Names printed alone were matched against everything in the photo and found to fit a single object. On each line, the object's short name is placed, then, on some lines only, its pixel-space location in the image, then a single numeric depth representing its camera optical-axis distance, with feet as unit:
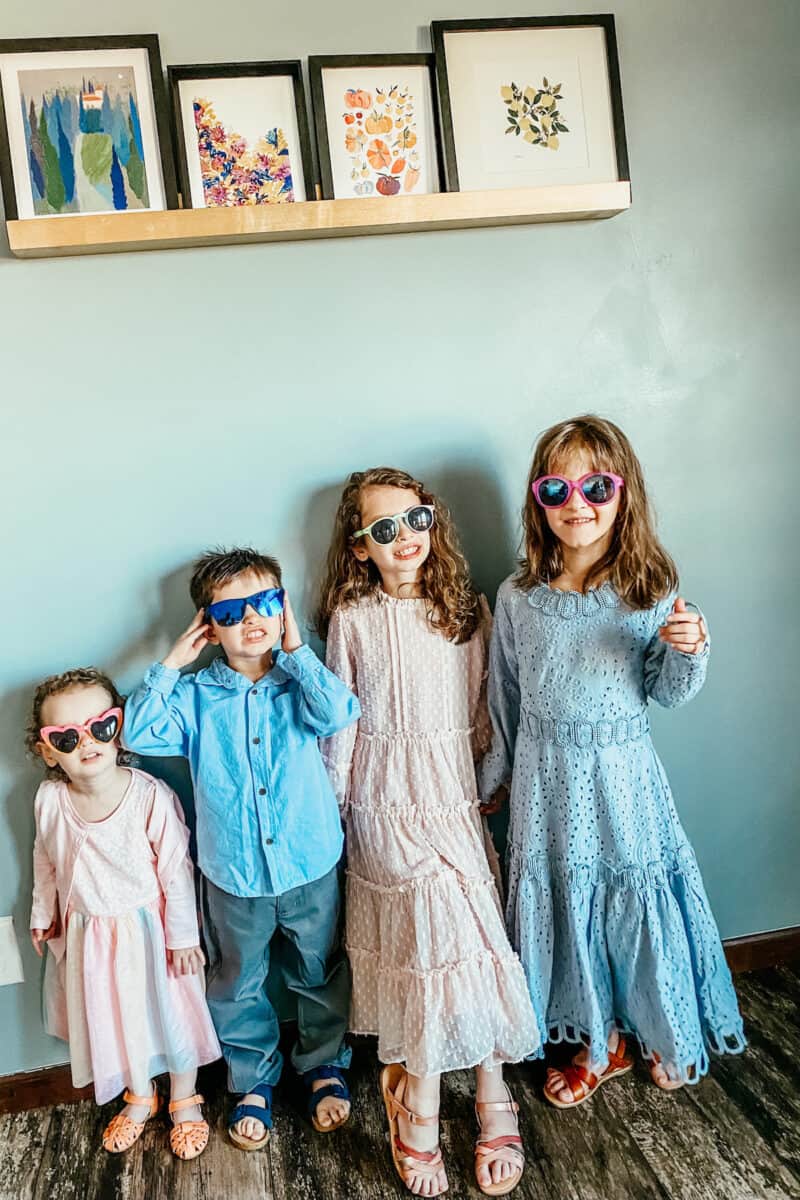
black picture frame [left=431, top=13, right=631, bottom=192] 5.47
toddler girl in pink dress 5.58
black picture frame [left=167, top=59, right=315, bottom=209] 5.30
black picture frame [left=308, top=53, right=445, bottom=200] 5.39
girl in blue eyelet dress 5.53
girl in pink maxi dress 5.32
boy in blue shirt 5.46
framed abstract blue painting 5.21
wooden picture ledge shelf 5.19
